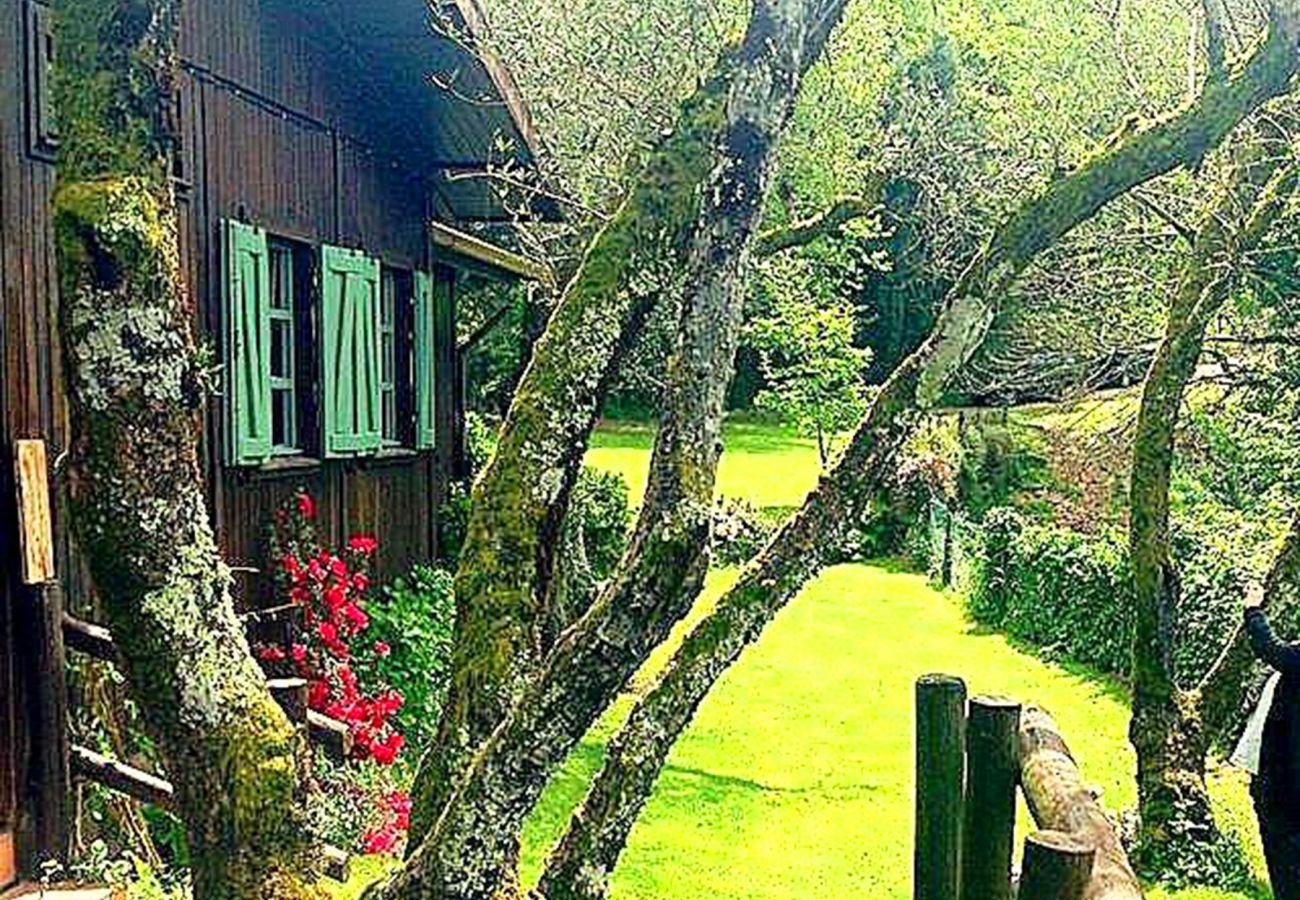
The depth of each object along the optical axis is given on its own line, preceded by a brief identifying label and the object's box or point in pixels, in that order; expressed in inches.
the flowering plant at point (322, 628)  312.3
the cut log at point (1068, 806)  110.1
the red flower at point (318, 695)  310.0
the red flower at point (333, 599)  326.0
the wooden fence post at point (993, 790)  123.2
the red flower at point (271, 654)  311.6
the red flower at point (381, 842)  274.8
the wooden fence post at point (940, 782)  128.1
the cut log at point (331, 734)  245.4
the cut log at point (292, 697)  190.1
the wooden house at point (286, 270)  201.0
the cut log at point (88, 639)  202.1
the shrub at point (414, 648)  366.0
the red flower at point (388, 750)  292.5
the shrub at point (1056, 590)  521.3
